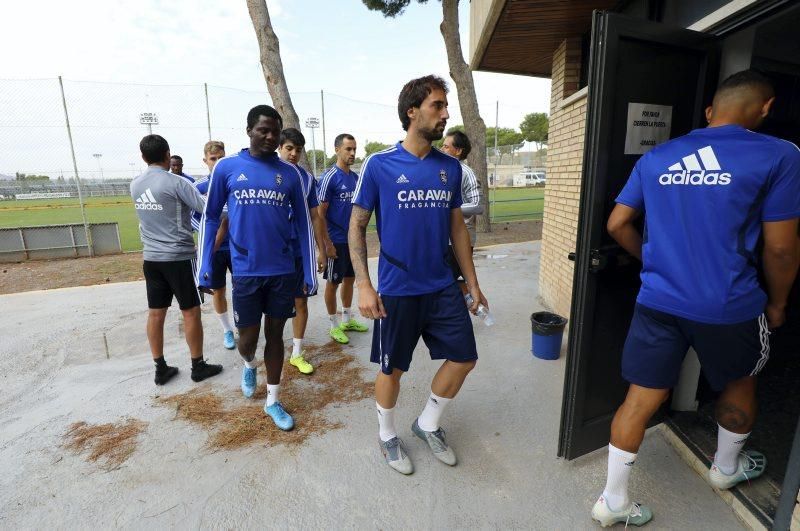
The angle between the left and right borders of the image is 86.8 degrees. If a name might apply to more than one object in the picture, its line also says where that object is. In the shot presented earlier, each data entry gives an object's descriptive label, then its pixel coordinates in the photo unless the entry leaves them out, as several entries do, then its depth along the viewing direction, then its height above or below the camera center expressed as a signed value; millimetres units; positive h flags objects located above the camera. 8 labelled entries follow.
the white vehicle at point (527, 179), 34781 -448
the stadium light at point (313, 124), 12281 +1467
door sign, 2170 +236
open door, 2008 -1
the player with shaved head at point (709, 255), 1596 -325
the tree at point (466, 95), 10336 +2010
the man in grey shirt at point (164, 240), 3232 -491
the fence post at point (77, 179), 8657 -44
